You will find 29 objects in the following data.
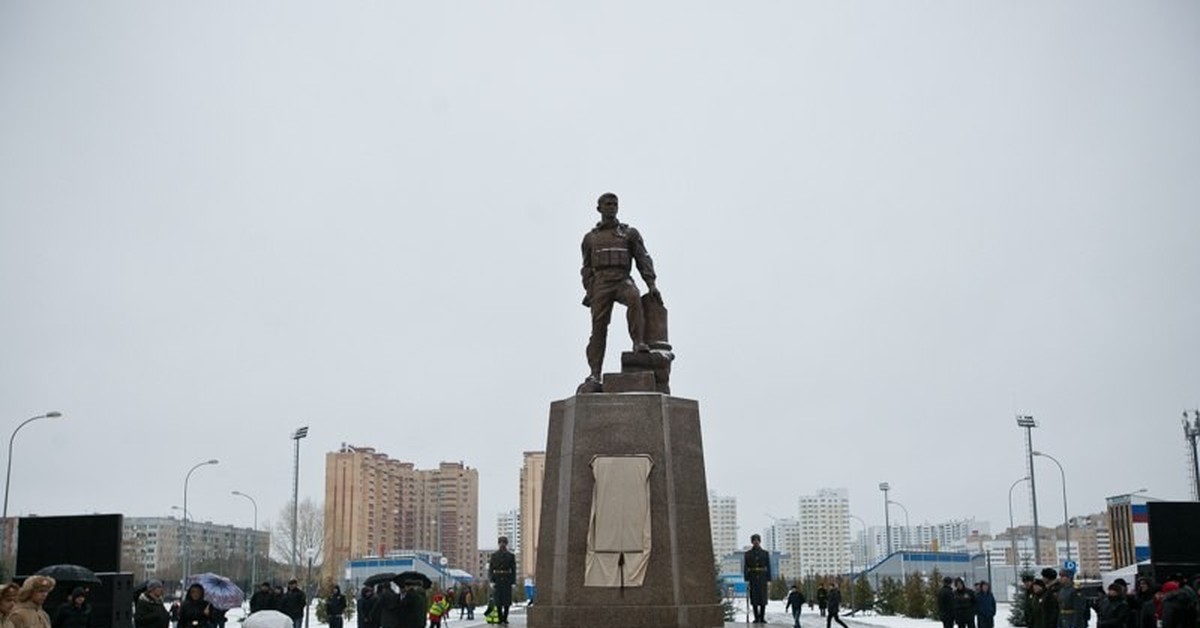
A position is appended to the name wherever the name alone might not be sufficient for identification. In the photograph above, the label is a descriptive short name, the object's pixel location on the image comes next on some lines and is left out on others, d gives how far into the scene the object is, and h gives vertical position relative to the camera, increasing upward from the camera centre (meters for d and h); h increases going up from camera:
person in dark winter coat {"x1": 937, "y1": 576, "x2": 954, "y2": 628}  25.28 -1.59
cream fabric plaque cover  14.16 +0.12
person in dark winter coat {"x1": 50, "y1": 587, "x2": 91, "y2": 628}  13.70 -0.82
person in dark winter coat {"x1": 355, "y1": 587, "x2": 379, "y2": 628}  22.65 -1.26
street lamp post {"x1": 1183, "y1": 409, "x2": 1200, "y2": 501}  44.67 +3.45
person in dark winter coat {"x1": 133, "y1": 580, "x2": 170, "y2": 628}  14.06 -0.84
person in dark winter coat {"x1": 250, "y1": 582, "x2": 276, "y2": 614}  21.55 -1.10
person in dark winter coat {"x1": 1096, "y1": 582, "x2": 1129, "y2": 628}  15.71 -1.10
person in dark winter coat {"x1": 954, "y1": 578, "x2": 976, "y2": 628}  24.73 -1.56
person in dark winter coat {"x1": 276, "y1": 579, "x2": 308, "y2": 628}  23.39 -1.27
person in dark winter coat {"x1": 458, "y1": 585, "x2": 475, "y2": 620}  37.88 -2.13
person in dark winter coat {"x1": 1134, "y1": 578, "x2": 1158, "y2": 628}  16.11 -1.05
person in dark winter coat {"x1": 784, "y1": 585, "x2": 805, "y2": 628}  24.19 -1.44
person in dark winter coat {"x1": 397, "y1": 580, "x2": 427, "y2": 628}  15.48 -0.94
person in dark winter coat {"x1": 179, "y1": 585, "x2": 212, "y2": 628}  15.05 -0.90
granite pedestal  14.07 +0.17
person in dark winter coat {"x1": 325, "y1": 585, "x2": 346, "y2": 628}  26.00 -1.56
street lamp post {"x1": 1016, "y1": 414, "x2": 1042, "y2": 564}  50.25 +3.27
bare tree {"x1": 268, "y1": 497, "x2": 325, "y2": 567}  85.31 +0.43
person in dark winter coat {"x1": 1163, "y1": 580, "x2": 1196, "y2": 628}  14.51 -1.02
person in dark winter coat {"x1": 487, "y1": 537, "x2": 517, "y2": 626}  20.03 -0.61
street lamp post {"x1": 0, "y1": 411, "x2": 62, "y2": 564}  38.40 +2.25
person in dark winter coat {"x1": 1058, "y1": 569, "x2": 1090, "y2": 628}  18.62 -1.22
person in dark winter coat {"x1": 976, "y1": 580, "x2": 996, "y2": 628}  24.81 -1.64
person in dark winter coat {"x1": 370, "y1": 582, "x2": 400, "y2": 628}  15.55 -0.97
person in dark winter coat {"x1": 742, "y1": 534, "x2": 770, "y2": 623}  19.38 -0.68
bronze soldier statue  15.88 +3.44
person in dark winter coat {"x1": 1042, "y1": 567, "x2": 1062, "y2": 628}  17.66 -1.13
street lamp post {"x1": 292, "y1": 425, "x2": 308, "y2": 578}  51.71 +2.63
